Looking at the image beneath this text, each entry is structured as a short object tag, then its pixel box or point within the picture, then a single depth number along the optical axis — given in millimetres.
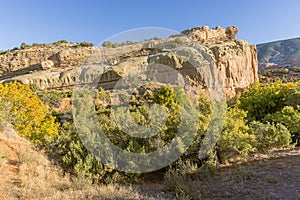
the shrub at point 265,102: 13180
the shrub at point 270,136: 7398
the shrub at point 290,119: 9094
